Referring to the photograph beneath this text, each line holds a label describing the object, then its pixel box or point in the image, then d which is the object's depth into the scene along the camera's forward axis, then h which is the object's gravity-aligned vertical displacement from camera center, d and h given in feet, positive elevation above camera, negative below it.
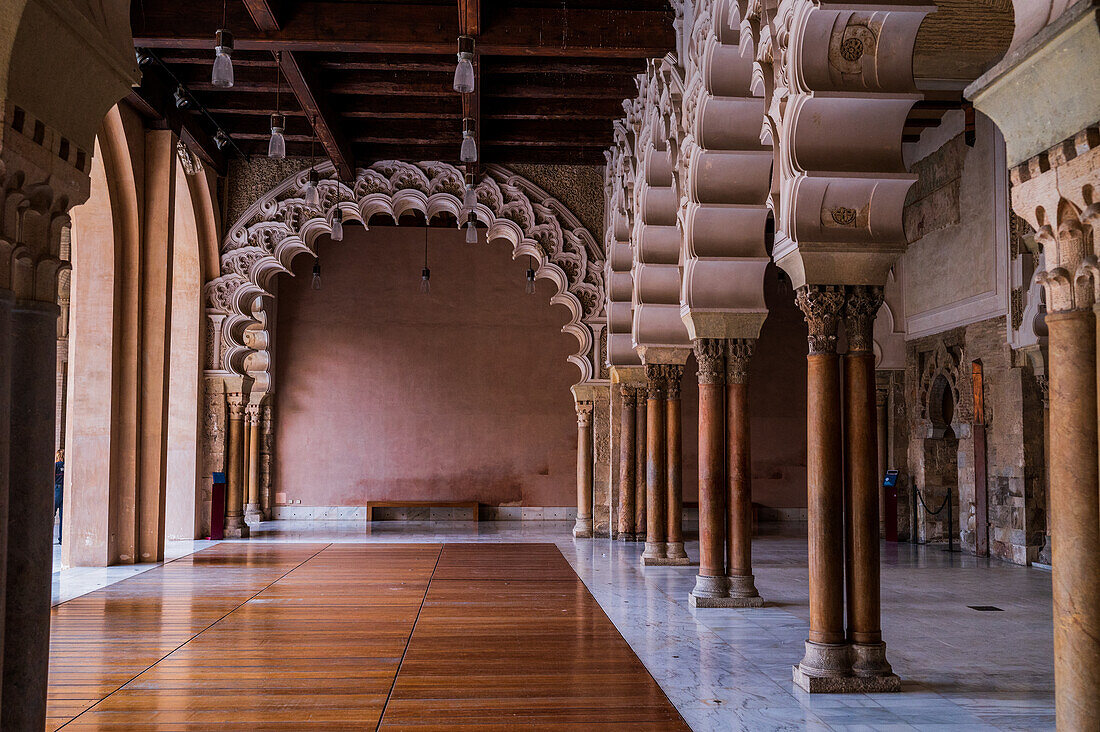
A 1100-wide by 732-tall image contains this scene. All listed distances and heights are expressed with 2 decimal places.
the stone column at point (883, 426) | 44.60 -0.04
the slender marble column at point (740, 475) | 23.49 -1.21
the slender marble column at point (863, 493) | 15.49 -1.12
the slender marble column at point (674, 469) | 30.45 -1.36
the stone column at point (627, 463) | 38.06 -1.45
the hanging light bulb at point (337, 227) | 35.96 +7.76
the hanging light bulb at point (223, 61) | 18.92 +7.41
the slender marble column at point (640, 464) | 37.29 -1.49
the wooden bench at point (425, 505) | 53.21 -4.36
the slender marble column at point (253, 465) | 51.16 -1.96
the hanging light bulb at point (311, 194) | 35.14 +8.77
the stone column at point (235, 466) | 43.09 -1.75
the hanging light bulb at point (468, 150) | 23.32 +6.91
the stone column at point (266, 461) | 53.06 -1.80
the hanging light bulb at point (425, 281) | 47.75 +7.48
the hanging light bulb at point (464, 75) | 19.10 +7.16
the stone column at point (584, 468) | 43.04 -1.89
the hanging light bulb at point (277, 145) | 23.72 +7.15
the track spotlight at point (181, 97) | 33.14 +11.71
